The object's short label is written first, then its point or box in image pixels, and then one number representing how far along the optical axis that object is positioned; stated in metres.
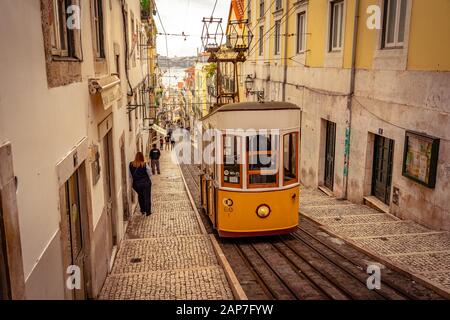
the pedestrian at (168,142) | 37.97
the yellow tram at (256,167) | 7.78
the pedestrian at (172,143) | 39.49
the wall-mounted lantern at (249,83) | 23.61
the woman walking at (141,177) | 10.91
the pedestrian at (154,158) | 19.97
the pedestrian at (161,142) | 36.39
